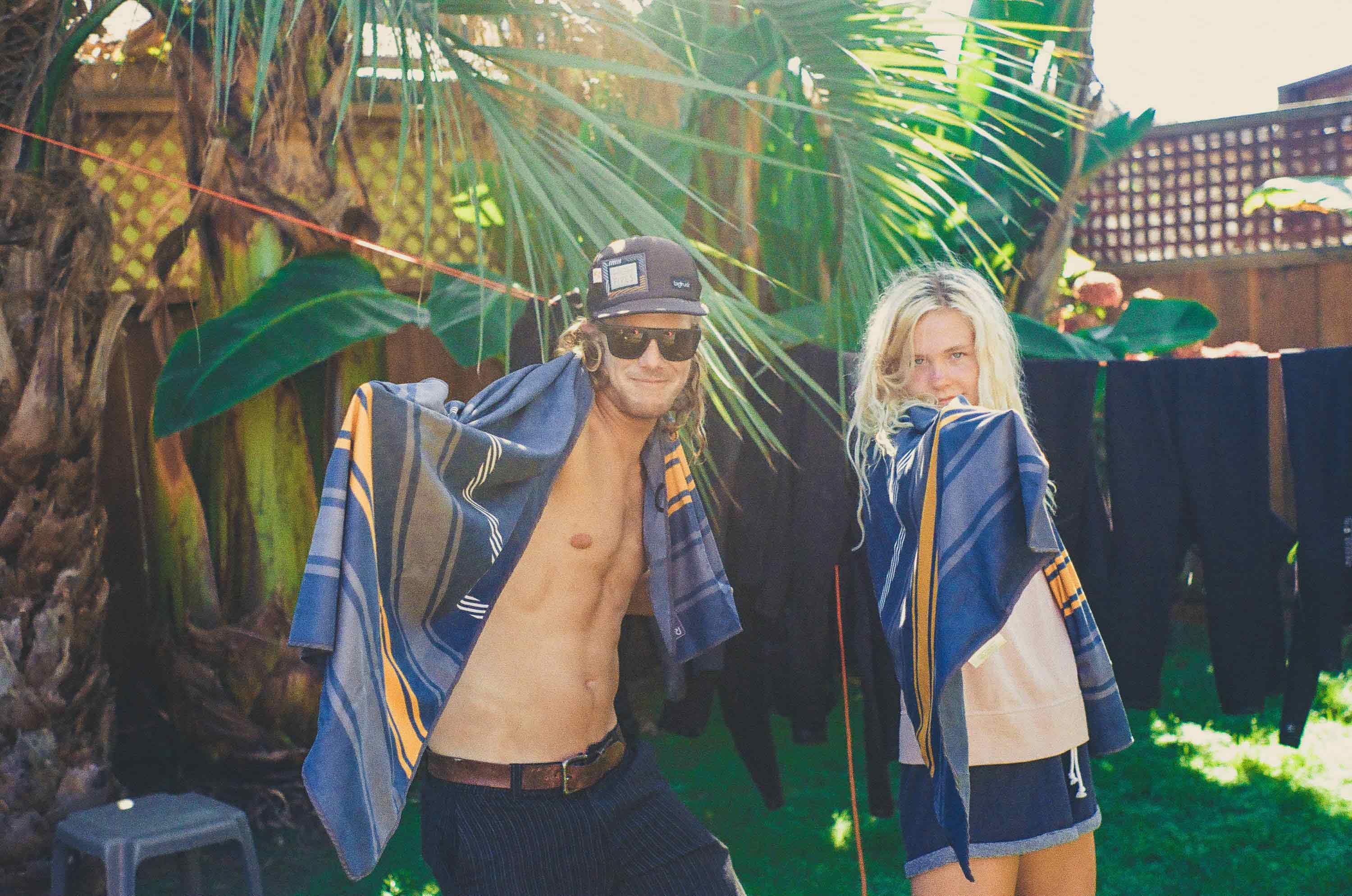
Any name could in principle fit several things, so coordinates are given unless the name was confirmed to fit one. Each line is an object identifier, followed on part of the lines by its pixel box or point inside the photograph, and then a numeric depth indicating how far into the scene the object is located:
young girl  2.04
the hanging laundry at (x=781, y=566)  3.35
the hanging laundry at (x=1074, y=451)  3.51
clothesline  2.96
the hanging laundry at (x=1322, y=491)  3.40
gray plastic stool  2.98
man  1.92
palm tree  2.84
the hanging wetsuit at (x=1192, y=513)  3.49
